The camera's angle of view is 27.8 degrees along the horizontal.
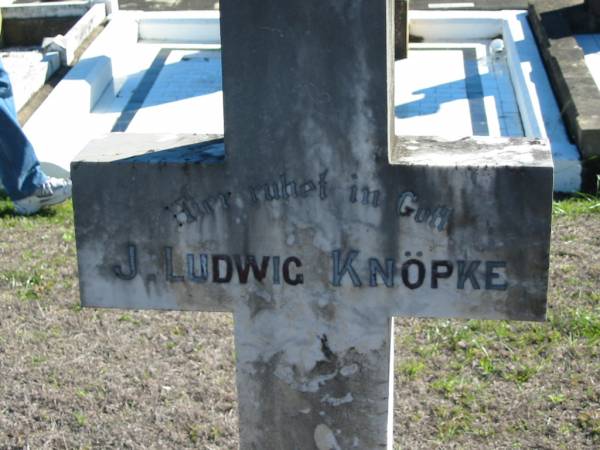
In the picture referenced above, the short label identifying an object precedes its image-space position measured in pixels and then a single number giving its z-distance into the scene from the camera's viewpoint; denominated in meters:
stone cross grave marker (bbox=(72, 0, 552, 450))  3.14
